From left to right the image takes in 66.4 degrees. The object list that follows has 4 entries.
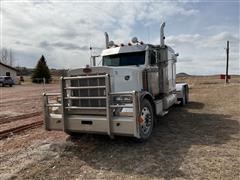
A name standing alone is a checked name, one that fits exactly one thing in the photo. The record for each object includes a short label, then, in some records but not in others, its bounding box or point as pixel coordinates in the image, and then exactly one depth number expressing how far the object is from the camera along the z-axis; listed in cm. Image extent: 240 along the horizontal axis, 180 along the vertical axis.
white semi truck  396
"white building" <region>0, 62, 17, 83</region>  3468
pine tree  3512
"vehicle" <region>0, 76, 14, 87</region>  2810
